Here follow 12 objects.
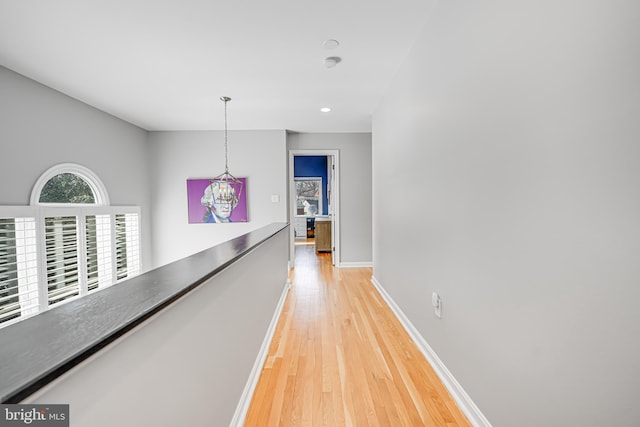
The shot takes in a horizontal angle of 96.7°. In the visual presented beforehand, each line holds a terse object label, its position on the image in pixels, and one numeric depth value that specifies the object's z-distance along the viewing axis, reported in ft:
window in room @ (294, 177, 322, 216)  30.60
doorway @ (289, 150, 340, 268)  29.27
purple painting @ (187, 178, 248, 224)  15.49
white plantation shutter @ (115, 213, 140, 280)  13.28
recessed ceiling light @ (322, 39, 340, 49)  7.21
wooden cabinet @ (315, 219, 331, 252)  21.84
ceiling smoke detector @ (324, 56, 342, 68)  8.06
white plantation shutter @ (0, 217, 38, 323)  8.04
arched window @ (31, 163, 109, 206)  9.45
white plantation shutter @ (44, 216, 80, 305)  9.45
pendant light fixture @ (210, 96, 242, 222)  15.15
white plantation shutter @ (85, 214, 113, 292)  11.44
